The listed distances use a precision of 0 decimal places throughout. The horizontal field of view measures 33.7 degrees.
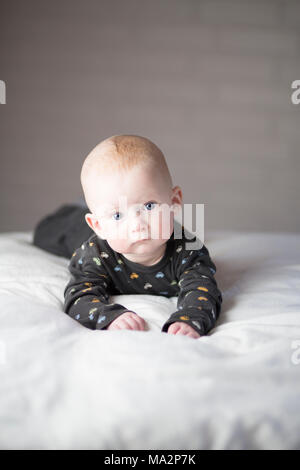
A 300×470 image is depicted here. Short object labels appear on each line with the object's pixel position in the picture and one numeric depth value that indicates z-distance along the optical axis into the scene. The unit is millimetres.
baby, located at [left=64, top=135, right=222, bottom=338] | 960
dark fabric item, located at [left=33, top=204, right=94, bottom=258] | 1538
